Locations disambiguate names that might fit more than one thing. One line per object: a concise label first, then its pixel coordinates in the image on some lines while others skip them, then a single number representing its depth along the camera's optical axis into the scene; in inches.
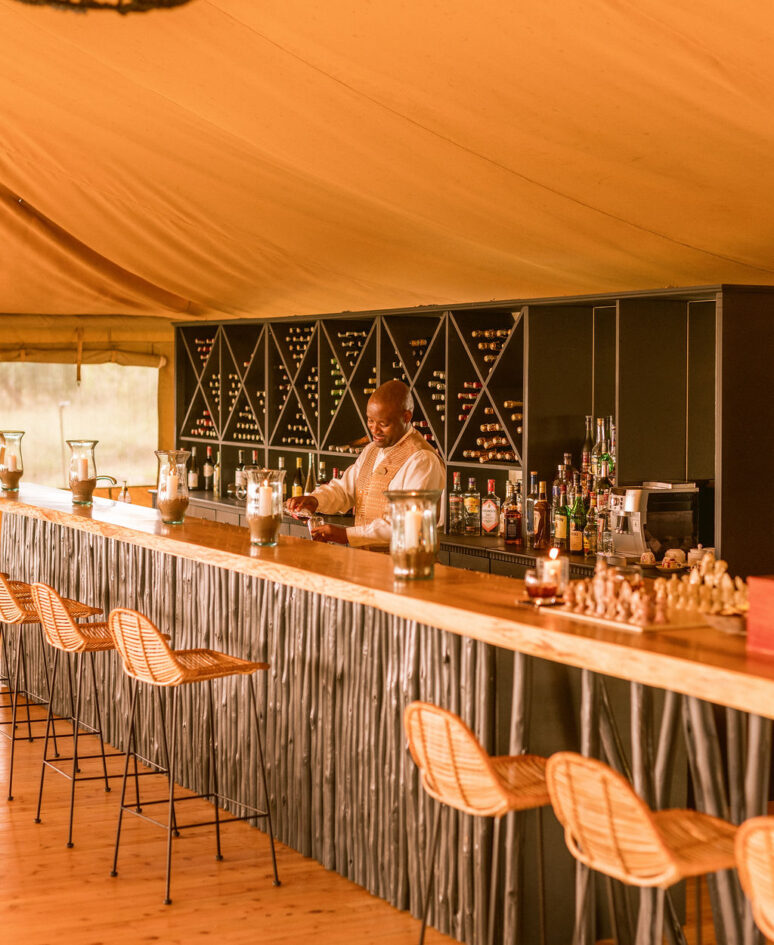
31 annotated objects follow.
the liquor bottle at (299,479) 310.2
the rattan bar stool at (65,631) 176.6
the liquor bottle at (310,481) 304.3
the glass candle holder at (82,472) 222.2
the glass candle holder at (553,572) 120.6
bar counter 106.8
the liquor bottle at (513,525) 228.4
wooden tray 107.0
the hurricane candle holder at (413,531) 136.5
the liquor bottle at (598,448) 220.5
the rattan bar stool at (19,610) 195.8
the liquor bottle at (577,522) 215.0
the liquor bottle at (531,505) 225.0
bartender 210.4
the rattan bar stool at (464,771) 108.2
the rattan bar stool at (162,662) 153.1
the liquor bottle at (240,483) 323.3
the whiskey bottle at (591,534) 213.6
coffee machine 197.6
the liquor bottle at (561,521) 219.0
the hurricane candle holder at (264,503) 166.6
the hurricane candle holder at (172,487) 193.0
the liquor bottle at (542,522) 223.3
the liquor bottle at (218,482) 340.5
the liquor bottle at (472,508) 245.9
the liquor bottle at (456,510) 248.1
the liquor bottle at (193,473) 350.9
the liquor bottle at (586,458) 221.7
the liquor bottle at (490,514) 243.1
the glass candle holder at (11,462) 248.1
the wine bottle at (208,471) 348.8
